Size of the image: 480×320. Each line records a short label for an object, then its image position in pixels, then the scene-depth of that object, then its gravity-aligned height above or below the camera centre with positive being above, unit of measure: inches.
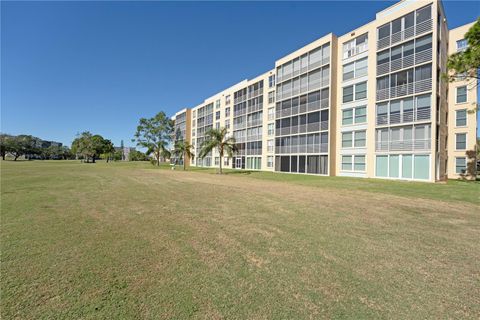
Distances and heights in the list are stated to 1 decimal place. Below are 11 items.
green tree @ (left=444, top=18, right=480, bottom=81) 476.4 +218.7
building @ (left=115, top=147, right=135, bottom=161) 6565.0 +148.3
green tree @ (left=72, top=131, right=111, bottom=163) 3358.8 +160.3
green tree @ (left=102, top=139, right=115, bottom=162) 3701.5 +126.4
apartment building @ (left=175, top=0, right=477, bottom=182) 937.5 +266.5
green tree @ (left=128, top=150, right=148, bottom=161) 4542.3 -5.4
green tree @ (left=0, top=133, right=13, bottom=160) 3427.7 +149.0
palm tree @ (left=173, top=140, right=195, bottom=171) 1875.0 +66.2
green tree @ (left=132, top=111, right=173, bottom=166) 2640.3 +268.2
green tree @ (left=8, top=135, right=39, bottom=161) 3546.5 +154.0
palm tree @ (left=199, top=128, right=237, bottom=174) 1406.3 +89.2
